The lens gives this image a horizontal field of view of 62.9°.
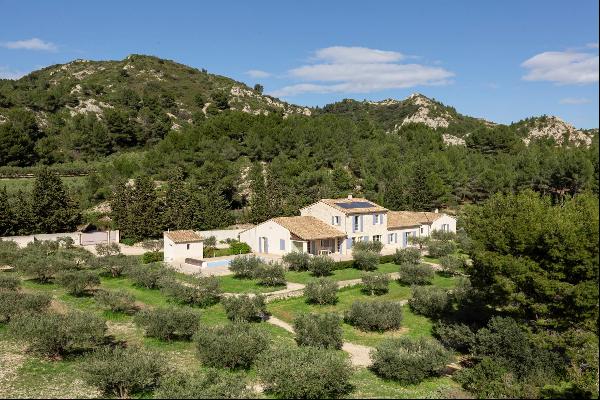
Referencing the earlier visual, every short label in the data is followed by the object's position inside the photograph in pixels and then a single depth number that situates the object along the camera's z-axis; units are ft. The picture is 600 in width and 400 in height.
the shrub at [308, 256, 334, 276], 104.63
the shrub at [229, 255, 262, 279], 103.14
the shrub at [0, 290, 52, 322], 69.15
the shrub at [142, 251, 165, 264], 125.02
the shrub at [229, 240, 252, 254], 138.21
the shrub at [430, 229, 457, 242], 149.59
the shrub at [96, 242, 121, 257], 120.67
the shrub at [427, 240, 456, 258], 126.21
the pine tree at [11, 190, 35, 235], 146.20
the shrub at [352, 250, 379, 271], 113.09
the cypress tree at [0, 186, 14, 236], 143.54
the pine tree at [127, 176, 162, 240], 155.74
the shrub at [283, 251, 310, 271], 111.96
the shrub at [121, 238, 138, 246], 155.22
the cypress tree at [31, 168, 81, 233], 150.41
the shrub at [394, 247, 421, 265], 115.55
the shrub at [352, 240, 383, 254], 128.88
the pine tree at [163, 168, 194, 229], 157.99
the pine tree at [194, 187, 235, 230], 164.96
